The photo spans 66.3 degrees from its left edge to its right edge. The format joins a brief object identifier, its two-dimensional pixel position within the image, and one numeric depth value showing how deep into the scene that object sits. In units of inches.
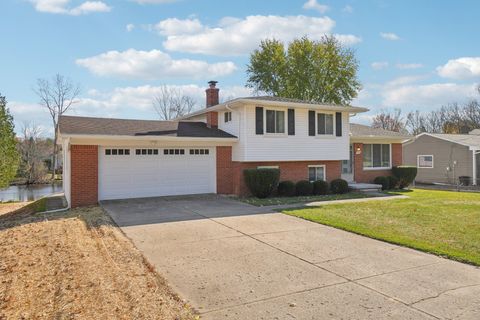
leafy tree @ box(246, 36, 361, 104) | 1375.5
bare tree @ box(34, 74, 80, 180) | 1658.5
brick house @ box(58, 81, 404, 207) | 506.3
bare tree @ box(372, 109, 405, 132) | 2098.9
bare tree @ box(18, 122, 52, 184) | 1472.7
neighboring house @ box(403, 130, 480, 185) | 995.9
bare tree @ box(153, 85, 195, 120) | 1823.3
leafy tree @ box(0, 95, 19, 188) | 732.0
